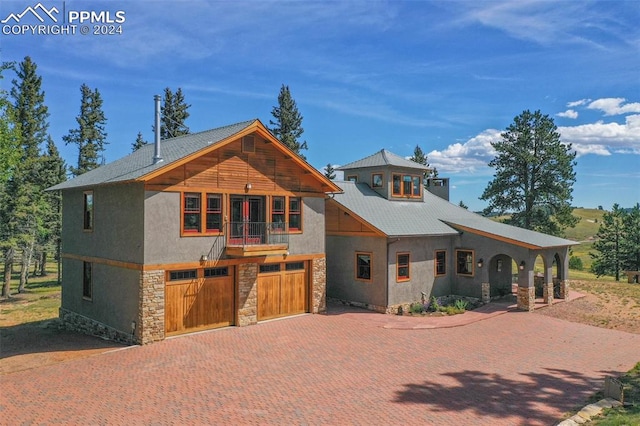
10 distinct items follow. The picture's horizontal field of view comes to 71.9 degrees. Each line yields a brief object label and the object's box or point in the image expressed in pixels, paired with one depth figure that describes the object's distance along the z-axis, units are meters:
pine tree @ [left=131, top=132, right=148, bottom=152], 48.41
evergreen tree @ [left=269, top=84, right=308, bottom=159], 46.31
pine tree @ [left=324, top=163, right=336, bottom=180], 54.50
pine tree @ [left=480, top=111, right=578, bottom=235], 31.86
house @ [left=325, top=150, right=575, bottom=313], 20.69
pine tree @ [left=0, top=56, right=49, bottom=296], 32.56
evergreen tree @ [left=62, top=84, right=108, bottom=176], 42.59
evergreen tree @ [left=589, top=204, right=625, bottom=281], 37.69
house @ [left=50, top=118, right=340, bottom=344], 15.43
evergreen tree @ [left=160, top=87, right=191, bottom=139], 41.78
